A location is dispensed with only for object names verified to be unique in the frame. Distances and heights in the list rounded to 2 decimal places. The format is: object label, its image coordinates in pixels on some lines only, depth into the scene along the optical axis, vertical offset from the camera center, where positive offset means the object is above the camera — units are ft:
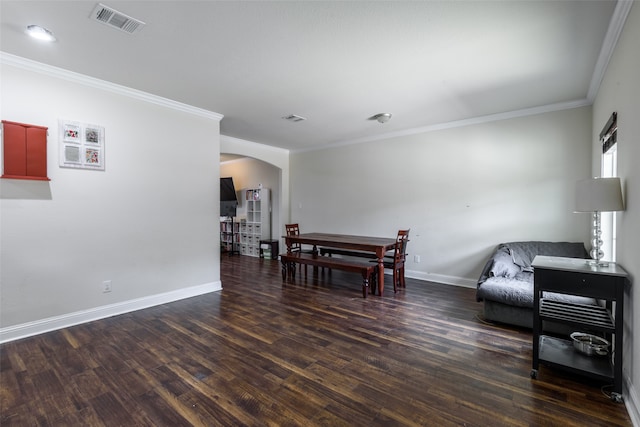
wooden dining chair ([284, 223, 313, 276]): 17.69 -1.24
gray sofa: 9.54 -2.48
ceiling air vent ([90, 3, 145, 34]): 6.70 +4.57
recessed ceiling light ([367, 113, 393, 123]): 13.99 +4.59
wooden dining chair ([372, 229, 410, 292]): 13.93 -2.45
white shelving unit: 24.66 -0.88
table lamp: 6.51 +0.37
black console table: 6.09 -2.39
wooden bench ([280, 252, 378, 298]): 13.34 -2.57
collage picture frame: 9.88 +2.28
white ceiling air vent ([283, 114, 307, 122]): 14.30 +4.64
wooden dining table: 13.53 -1.53
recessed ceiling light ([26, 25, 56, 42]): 7.40 +4.59
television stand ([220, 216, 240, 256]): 26.50 -2.32
